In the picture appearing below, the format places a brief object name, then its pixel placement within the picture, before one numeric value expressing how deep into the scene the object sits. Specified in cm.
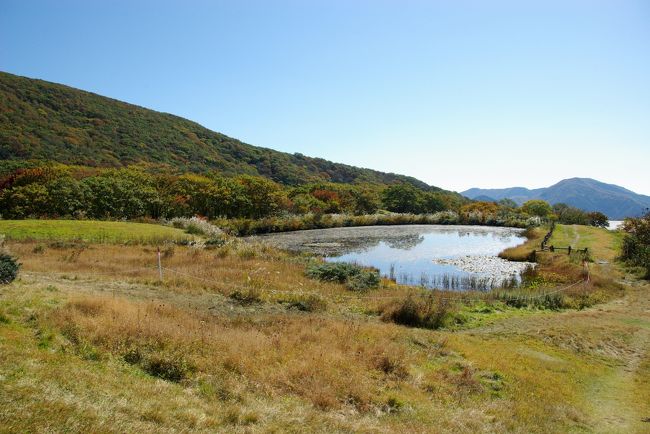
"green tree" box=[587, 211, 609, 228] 6791
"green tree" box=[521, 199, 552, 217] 8844
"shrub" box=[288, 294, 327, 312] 1598
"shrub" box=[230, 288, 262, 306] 1620
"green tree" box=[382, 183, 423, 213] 8506
